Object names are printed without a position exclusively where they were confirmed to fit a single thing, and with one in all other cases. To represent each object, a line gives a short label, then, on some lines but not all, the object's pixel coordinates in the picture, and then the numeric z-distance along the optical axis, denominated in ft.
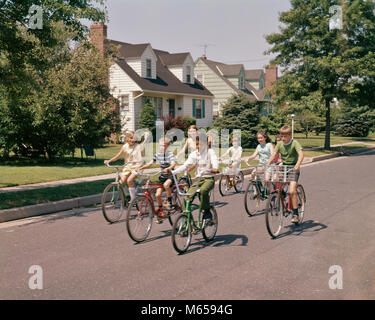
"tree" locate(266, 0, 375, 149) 87.56
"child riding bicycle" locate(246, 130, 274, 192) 34.40
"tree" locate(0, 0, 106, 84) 33.65
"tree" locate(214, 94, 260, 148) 93.86
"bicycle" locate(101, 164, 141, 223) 29.38
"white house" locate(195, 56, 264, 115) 154.20
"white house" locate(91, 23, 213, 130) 108.27
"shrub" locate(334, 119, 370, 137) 161.48
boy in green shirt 26.50
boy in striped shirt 24.82
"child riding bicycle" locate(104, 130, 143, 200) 29.61
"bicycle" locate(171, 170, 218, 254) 21.43
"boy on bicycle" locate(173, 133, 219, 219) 22.76
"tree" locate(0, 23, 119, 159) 57.77
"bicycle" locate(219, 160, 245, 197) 39.81
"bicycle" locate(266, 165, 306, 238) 24.68
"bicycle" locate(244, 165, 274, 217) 31.48
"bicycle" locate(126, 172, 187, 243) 23.31
